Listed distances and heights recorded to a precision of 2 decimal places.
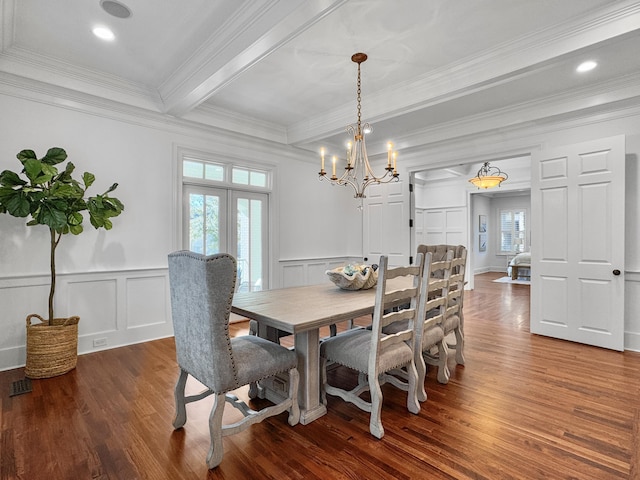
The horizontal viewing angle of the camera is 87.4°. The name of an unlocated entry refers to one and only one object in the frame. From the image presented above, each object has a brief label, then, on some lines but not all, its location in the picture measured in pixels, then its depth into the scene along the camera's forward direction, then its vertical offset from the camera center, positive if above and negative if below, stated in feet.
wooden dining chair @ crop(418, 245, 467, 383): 8.93 -1.95
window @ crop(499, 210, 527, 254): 34.63 +0.60
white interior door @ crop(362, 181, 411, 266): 18.02 +0.79
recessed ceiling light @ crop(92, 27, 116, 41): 8.68 +5.43
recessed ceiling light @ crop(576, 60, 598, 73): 9.94 +5.17
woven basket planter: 9.26 -3.12
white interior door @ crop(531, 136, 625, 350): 11.41 -0.21
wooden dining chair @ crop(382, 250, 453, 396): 7.58 -2.26
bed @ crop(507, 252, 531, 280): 28.85 -2.53
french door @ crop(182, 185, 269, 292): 14.12 +0.51
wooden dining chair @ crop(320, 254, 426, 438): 6.48 -2.40
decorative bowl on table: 9.22 -1.10
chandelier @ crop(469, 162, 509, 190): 21.61 +3.71
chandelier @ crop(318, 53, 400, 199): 9.68 +2.49
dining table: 6.40 -1.55
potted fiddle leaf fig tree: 8.73 +0.75
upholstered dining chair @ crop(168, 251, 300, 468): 5.38 -1.97
